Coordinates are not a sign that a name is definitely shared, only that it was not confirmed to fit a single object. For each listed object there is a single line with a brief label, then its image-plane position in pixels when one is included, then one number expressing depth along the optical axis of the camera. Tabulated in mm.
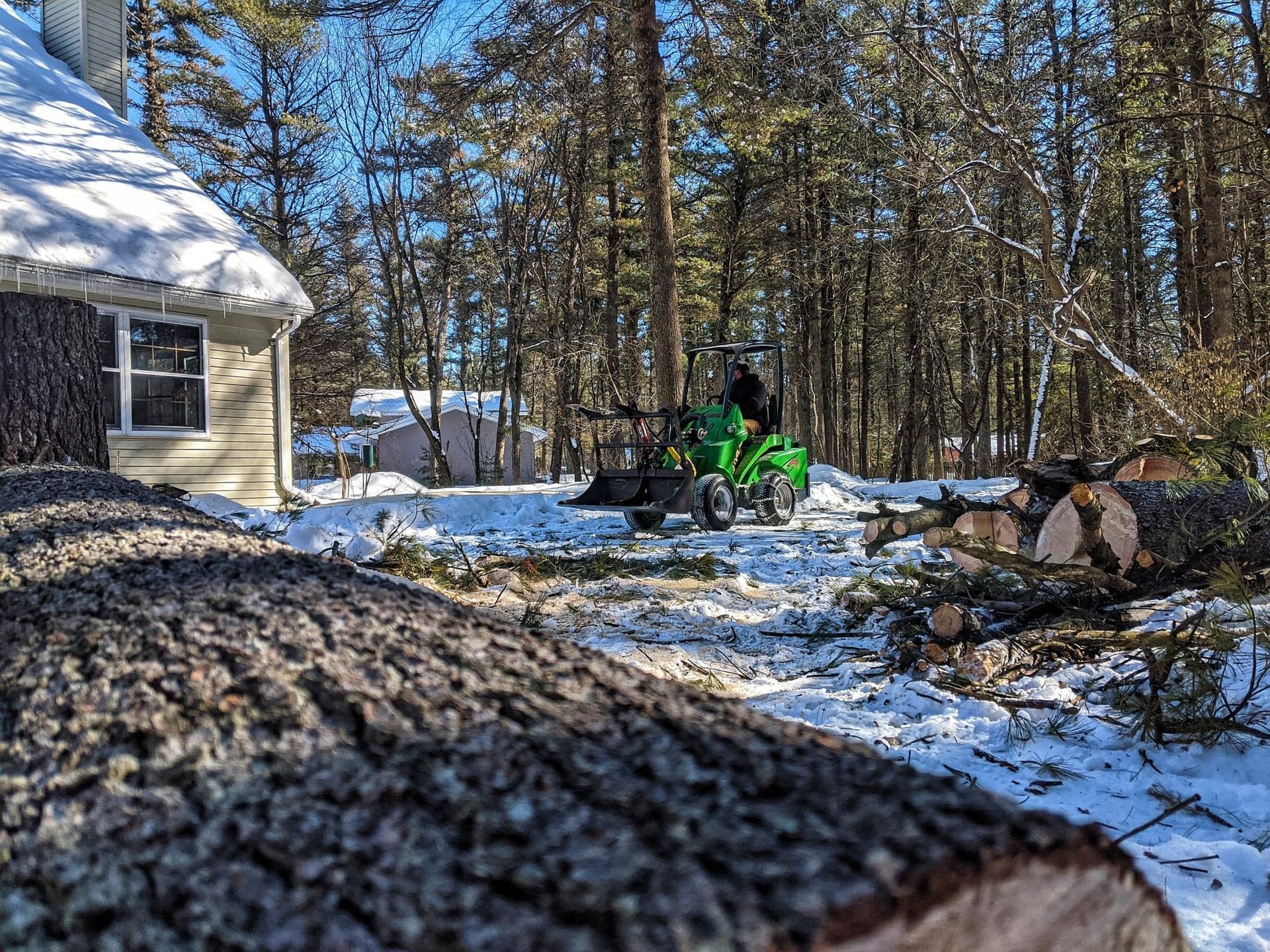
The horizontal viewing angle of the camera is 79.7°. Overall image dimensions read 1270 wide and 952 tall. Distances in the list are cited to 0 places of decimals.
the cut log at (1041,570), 3554
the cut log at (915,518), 5363
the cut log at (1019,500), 5039
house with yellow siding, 8461
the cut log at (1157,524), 3707
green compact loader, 7949
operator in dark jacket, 9156
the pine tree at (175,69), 18078
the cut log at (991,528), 4711
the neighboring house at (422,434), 30344
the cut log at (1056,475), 4594
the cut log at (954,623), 3600
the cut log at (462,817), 647
